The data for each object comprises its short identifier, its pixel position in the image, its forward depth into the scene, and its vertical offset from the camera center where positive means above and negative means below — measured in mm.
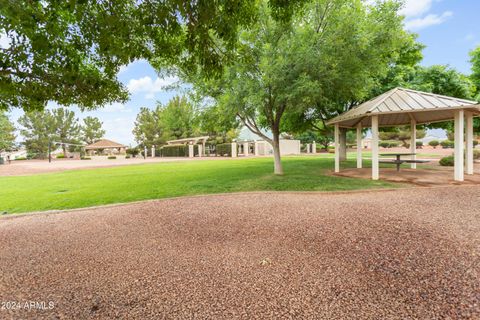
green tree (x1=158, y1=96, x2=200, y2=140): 42131 +5928
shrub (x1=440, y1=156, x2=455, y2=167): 13373 -913
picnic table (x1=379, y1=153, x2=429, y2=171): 10095 -638
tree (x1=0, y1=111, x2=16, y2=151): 32866 +4652
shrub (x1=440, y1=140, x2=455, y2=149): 37909 +359
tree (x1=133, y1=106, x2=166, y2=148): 50625 +5646
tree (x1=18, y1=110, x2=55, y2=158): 45688 +5259
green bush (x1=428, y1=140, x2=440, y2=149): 43094 +626
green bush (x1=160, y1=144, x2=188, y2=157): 40250 +472
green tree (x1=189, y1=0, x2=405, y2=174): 8391 +3527
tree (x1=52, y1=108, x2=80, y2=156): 48562 +6555
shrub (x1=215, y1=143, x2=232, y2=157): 35447 +419
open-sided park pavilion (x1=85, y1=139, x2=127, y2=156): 47594 +1484
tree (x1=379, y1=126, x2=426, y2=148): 40781 +2230
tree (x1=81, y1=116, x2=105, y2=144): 55656 +6345
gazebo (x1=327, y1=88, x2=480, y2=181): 8258 +1432
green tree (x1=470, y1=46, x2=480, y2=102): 15648 +5388
